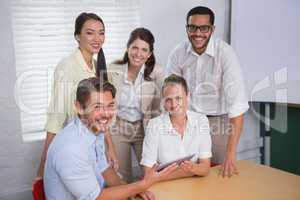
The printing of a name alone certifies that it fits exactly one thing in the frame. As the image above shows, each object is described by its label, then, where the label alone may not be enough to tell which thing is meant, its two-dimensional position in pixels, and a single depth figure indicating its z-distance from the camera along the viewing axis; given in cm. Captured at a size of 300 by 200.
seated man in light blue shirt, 125
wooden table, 136
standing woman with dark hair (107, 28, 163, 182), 187
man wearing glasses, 191
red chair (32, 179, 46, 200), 140
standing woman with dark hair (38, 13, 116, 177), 168
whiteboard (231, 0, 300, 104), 254
